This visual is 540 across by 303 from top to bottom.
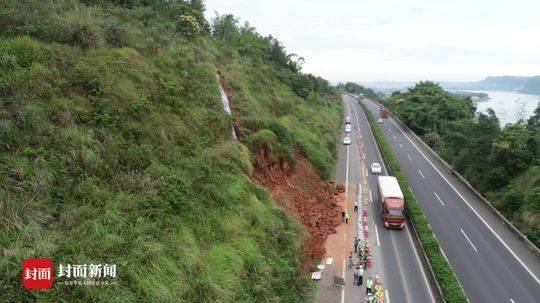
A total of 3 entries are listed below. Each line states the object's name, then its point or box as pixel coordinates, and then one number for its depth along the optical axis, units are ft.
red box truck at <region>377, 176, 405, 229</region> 105.29
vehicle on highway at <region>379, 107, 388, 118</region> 308.60
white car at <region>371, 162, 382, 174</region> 156.04
